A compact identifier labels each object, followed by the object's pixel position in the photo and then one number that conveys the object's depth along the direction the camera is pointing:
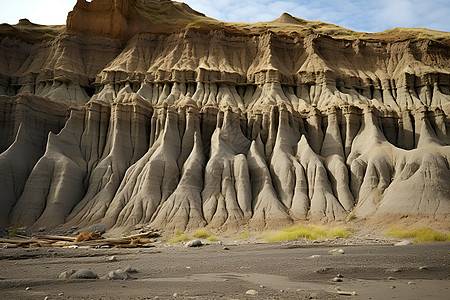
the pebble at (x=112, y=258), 16.44
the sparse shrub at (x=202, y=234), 30.22
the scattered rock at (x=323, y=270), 12.33
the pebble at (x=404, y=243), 20.29
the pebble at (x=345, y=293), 9.03
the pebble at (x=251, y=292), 9.30
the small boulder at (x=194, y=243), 23.28
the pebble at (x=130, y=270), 12.75
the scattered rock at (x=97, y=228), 31.61
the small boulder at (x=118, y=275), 11.35
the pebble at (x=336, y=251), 16.83
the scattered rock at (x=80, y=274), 11.27
